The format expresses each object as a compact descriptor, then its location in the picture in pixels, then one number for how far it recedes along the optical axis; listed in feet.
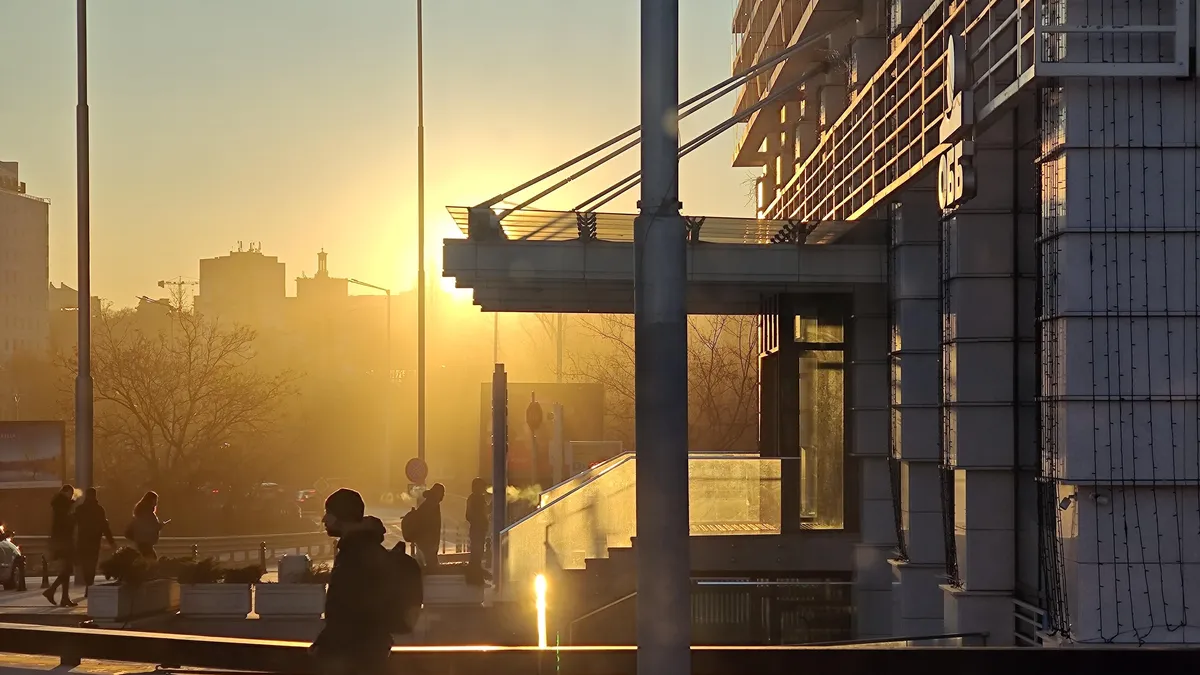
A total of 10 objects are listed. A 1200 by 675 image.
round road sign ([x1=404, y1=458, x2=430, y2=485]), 114.32
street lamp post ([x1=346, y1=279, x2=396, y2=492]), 360.81
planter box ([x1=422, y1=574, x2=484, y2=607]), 79.61
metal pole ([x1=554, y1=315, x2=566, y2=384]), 243.40
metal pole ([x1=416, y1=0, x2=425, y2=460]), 133.69
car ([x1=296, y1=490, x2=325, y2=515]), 252.48
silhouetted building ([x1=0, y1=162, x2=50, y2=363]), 537.24
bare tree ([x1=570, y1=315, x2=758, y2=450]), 208.23
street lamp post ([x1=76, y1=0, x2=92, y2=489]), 79.56
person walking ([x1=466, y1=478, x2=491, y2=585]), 81.46
